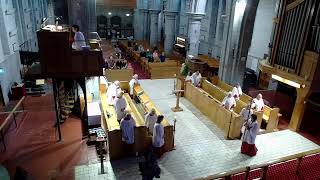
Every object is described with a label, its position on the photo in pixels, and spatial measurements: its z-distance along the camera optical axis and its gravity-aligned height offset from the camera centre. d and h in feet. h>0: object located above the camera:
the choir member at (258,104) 37.88 -11.00
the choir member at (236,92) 42.16 -10.56
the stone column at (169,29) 78.79 -2.01
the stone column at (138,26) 113.25 -2.03
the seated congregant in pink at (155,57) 70.79 -9.44
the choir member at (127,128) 29.12 -11.80
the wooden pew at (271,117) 37.46 -12.89
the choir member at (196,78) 50.03 -10.14
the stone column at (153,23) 96.78 -0.42
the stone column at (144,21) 110.70 +0.17
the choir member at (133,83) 47.60 -11.09
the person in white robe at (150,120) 32.40 -11.94
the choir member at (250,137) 30.58 -12.96
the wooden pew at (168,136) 31.60 -13.53
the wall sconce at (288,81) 34.24 -7.14
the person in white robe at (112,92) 39.65 -10.83
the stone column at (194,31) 64.23 -1.90
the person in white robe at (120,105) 35.70 -11.31
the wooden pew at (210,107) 36.91 -12.82
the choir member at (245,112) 35.02 -11.43
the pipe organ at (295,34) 31.58 -0.75
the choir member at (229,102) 38.29 -11.00
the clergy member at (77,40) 31.73 -2.53
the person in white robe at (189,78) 50.19 -10.38
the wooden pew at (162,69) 64.90 -11.63
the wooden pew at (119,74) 58.44 -11.83
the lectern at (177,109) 44.55 -14.33
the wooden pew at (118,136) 29.83 -13.08
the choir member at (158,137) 29.73 -13.07
